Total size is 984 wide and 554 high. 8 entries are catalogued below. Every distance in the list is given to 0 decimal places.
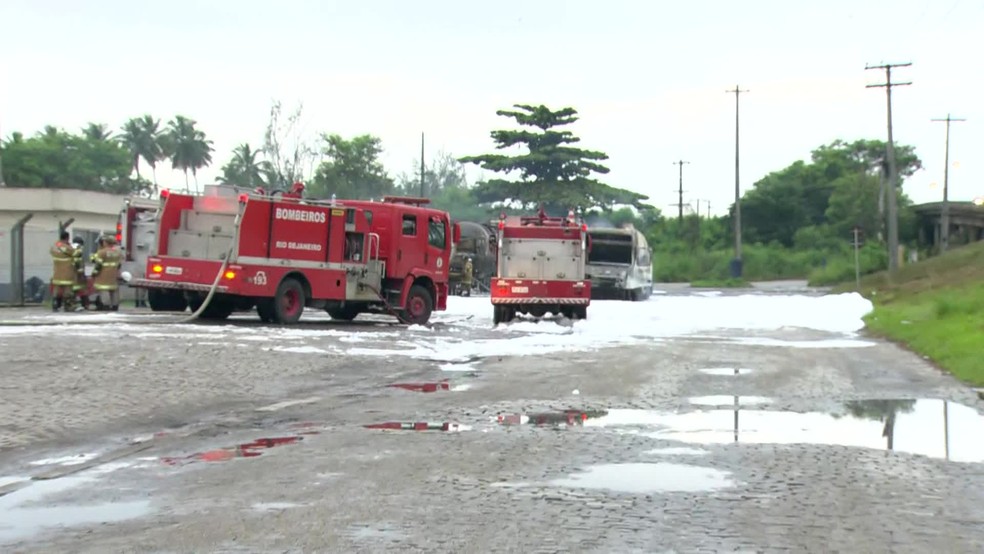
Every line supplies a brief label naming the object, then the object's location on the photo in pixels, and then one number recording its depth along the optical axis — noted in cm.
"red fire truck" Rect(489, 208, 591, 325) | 2853
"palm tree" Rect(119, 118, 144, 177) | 11419
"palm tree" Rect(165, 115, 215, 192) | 11419
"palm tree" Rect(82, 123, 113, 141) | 11176
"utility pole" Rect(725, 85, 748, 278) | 7227
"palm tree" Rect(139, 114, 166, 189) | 11419
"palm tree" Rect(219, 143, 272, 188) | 8956
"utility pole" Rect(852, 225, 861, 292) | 4300
